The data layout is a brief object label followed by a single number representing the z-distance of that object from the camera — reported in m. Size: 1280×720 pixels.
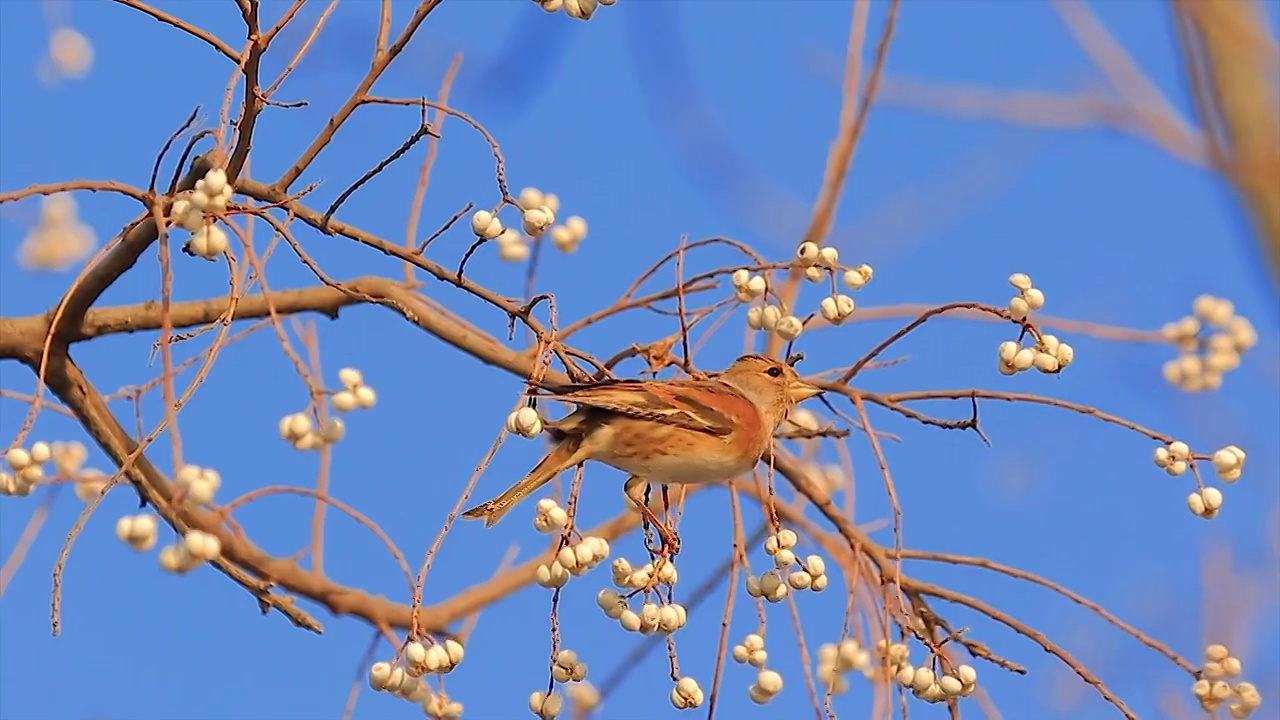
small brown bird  6.91
